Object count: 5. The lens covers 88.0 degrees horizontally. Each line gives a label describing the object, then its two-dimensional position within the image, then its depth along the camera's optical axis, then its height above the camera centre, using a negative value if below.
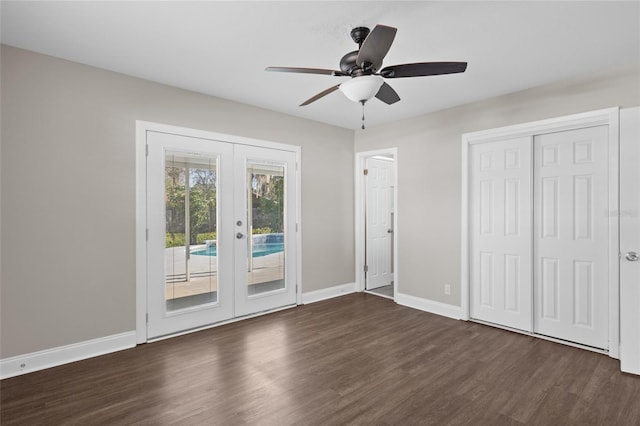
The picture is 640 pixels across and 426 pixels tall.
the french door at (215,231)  3.38 -0.22
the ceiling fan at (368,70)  1.97 +0.90
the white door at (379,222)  5.34 -0.17
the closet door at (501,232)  3.54 -0.23
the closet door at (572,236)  3.09 -0.24
